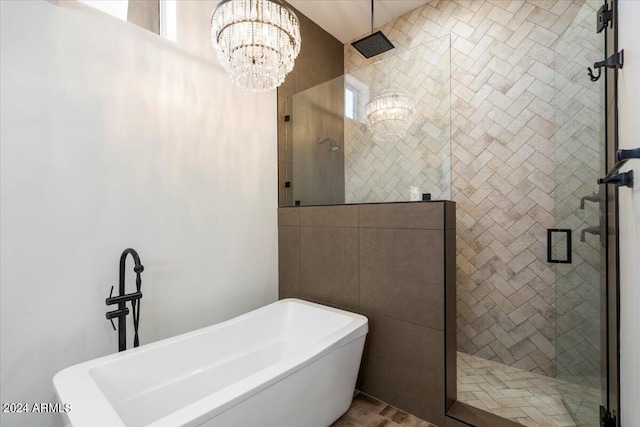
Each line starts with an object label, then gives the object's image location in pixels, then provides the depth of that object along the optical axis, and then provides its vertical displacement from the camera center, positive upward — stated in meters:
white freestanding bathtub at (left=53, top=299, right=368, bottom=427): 1.13 -0.86
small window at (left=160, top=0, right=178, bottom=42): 2.09 +1.36
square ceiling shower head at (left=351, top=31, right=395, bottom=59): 2.68 +1.55
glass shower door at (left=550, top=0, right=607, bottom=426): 1.57 -0.09
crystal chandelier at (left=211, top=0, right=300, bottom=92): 1.41 +0.85
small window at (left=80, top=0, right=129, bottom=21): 1.76 +1.25
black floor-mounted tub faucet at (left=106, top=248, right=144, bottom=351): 1.61 -0.52
